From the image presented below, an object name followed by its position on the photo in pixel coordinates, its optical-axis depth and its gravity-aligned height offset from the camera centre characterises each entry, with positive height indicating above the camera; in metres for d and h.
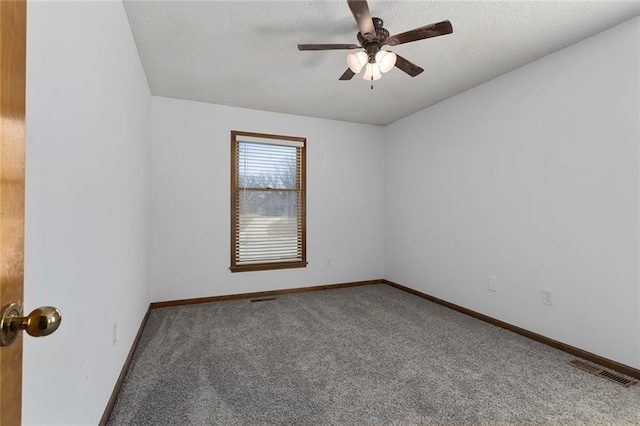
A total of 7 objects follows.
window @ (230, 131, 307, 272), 4.28 +0.16
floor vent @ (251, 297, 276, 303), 4.13 -1.11
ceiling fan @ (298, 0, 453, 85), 1.97 +1.16
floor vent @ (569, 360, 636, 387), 2.19 -1.13
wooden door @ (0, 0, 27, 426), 0.55 +0.06
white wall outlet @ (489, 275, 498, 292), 3.30 -0.71
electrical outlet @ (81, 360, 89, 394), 1.39 -0.73
